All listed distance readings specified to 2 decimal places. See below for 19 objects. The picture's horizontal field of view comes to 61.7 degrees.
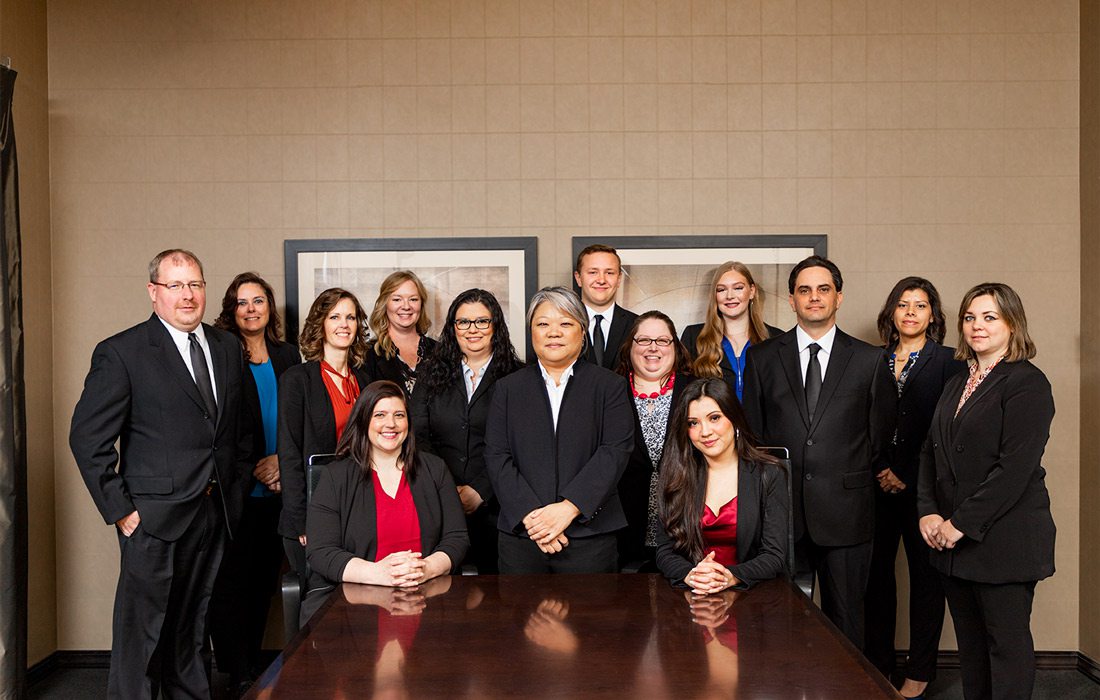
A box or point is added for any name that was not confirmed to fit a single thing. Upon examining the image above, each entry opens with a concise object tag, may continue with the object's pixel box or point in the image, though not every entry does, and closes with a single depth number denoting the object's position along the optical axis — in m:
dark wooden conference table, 1.80
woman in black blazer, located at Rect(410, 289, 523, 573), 3.55
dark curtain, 3.51
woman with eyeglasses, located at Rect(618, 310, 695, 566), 3.47
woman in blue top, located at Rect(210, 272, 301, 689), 3.91
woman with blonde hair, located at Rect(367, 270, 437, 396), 3.92
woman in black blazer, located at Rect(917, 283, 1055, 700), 3.12
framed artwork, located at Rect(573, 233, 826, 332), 4.37
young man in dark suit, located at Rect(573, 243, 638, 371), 3.87
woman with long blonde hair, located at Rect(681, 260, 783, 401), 3.86
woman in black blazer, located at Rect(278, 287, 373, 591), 3.55
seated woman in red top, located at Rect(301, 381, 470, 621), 2.91
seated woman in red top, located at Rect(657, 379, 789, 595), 2.86
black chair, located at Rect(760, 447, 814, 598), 2.90
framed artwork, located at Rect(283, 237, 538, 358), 4.39
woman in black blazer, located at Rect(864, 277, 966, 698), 3.76
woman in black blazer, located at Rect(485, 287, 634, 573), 3.05
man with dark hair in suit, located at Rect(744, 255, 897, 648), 3.38
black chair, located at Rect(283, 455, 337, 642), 3.00
